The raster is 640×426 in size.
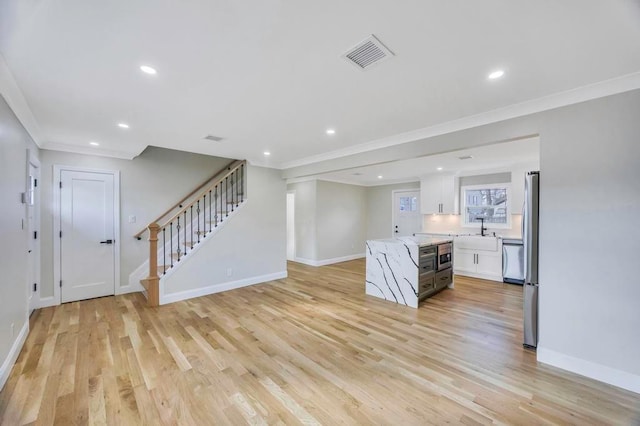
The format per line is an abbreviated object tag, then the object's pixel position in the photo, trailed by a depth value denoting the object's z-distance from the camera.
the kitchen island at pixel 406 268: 4.15
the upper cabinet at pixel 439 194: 6.52
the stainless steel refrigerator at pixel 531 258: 2.76
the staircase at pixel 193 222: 4.17
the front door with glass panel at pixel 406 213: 7.86
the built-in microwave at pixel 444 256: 4.76
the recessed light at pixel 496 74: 2.06
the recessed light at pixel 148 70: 2.00
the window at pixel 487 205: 6.06
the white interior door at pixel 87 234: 4.26
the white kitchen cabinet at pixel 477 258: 5.74
